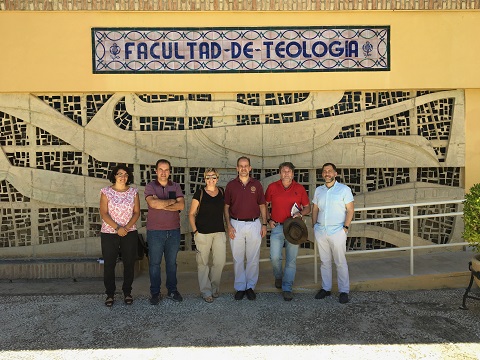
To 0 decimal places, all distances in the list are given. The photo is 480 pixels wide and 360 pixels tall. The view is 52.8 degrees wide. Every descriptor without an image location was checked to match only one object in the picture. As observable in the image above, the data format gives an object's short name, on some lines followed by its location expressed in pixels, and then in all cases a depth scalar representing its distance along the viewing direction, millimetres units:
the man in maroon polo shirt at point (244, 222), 5168
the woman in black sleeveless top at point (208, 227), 5109
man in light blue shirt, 5113
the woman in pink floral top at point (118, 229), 5039
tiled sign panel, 6324
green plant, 4816
